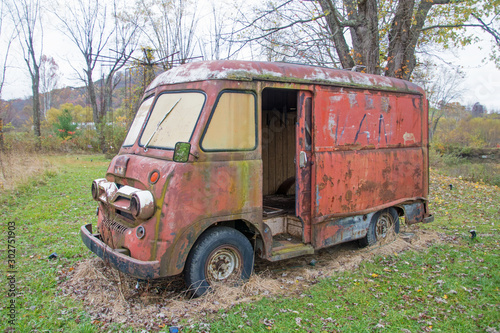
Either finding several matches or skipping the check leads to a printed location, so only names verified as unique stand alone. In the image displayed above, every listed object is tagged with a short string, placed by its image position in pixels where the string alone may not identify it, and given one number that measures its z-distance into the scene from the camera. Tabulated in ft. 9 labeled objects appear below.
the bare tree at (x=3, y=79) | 66.03
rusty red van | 12.97
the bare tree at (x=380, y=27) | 36.81
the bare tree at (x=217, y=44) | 43.70
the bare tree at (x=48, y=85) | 143.64
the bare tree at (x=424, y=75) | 48.75
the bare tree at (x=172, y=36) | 49.12
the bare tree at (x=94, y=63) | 76.74
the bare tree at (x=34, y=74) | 76.69
